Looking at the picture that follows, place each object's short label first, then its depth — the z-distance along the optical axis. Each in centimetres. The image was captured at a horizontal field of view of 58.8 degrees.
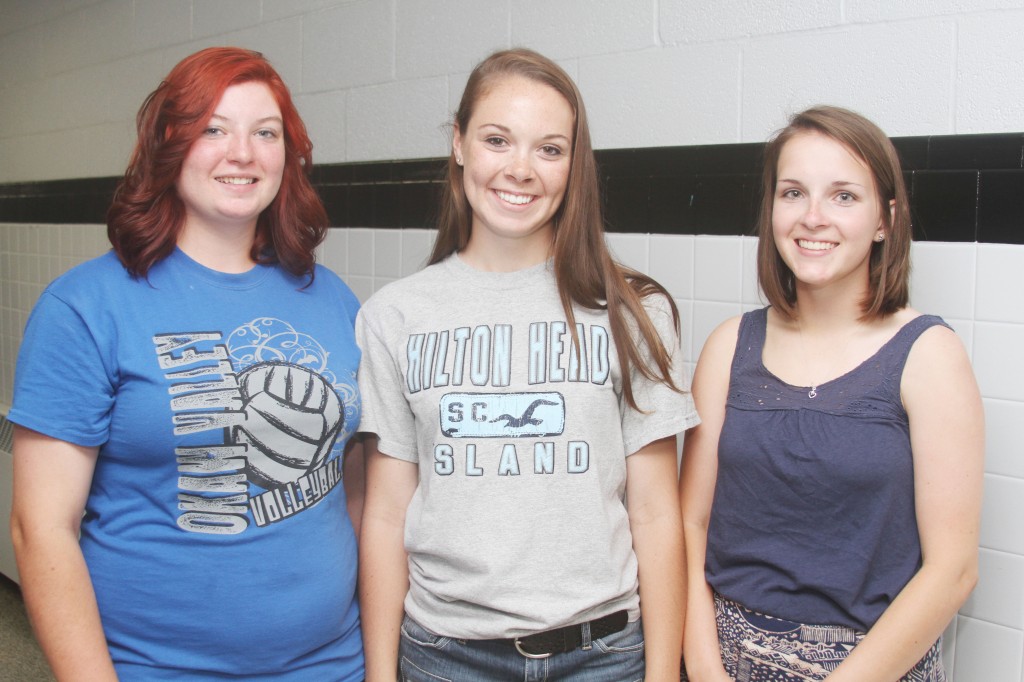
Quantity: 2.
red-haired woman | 138
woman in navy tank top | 135
